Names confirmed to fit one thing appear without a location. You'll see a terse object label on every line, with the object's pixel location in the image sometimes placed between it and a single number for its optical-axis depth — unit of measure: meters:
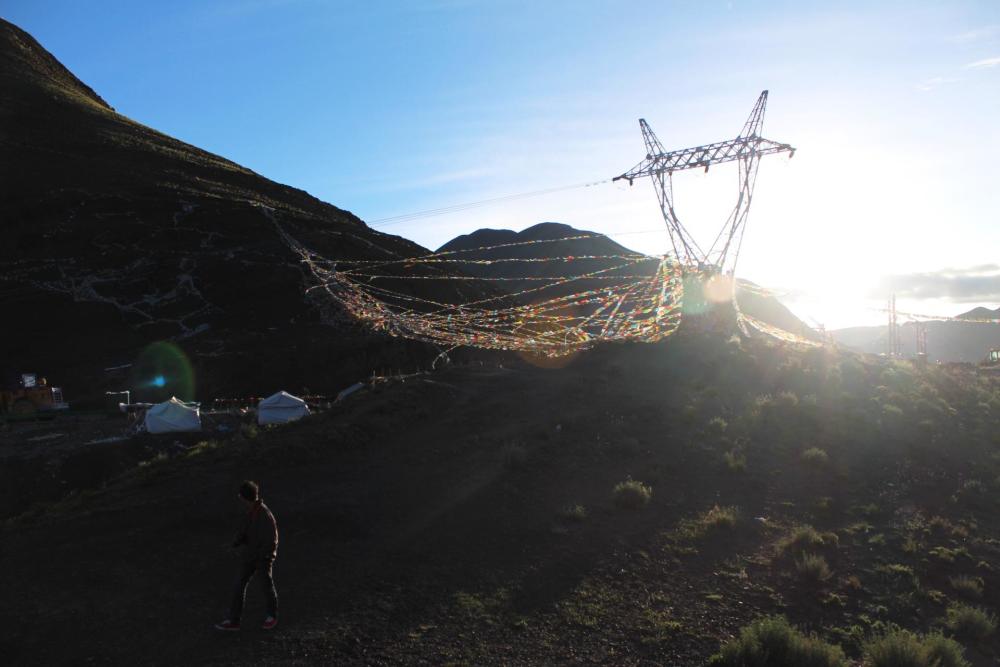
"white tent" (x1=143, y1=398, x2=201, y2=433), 28.92
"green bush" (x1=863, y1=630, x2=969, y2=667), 8.28
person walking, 8.35
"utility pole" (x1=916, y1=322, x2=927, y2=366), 44.76
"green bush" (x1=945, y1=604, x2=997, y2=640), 9.54
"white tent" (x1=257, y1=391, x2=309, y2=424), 30.48
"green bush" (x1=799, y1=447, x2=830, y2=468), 15.97
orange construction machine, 34.19
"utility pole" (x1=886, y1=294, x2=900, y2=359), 41.87
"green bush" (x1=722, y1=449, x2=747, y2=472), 15.33
